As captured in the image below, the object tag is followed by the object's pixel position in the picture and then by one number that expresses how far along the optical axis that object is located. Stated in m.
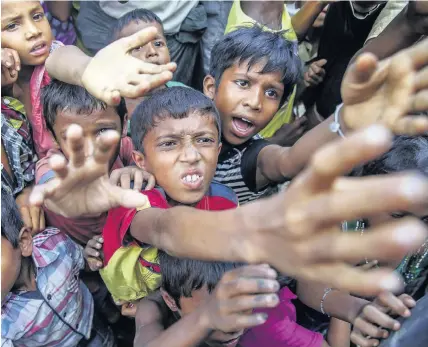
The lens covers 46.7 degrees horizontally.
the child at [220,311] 1.04
